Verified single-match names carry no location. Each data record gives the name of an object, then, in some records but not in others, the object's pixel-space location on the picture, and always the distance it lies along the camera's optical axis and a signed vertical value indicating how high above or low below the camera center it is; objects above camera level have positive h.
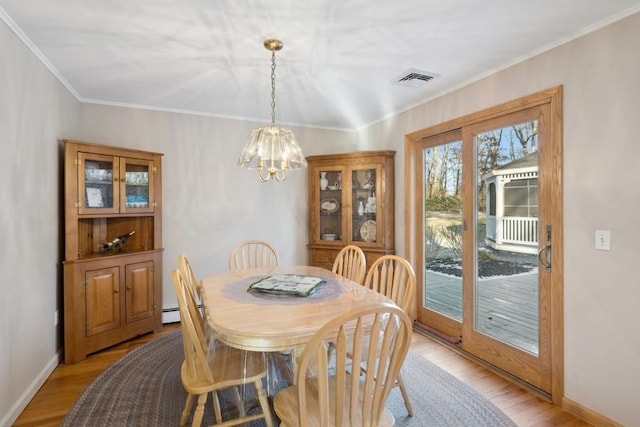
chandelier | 2.18 +0.44
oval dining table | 1.40 -0.49
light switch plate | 1.90 -0.17
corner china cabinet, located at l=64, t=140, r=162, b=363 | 2.71 -0.31
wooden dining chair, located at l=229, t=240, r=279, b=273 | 2.95 -0.46
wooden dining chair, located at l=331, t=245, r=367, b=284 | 2.59 -0.43
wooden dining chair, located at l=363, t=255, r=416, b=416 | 1.97 -0.48
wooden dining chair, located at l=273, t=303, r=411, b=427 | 1.12 -0.60
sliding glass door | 2.28 -0.21
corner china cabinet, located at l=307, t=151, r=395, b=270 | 3.66 +0.09
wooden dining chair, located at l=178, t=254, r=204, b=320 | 2.07 -0.39
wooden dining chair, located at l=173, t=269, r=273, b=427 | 1.57 -0.80
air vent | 2.64 +1.11
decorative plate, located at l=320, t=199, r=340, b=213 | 3.98 +0.09
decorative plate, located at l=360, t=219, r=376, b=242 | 3.75 -0.21
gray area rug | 1.96 -1.21
